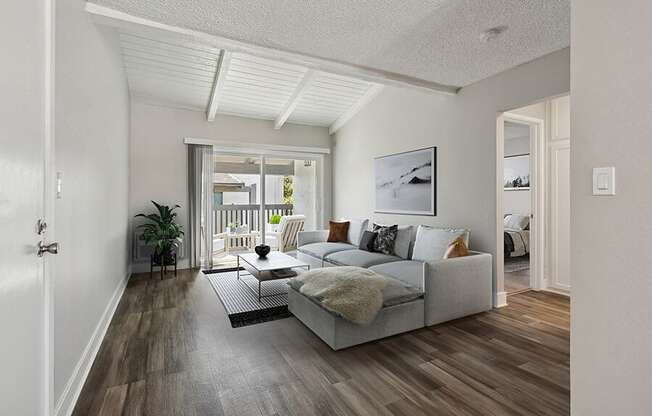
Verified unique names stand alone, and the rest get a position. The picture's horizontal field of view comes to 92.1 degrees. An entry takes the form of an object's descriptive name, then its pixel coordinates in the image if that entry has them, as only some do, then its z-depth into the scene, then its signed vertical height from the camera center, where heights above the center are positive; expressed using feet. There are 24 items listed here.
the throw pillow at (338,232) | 16.96 -1.38
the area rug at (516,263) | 16.45 -3.17
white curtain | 17.39 +0.13
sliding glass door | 18.67 +0.33
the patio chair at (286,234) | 19.48 -1.75
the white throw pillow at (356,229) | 16.25 -1.19
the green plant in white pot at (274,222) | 19.99 -0.98
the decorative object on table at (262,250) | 13.38 -1.87
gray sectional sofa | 8.07 -2.81
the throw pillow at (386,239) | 13.56 -1.42
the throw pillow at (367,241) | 14.37 -1.57
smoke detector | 8.54 +4.84
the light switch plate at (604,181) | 4.07 +0.36
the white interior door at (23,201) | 3.10 +0.05
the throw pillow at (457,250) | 10.20 -1.41
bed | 17.46 -1.63
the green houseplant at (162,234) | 14.97 -1.36
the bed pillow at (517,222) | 18.69 -0.88
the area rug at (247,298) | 9.98 -3.46
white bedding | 17.62 -1.93
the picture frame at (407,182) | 13.82 +1.19
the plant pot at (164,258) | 15.29 -2.56
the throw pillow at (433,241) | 11.23 -1.27
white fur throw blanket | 7.73 -2.26
